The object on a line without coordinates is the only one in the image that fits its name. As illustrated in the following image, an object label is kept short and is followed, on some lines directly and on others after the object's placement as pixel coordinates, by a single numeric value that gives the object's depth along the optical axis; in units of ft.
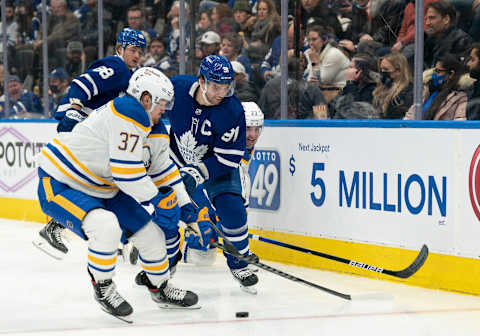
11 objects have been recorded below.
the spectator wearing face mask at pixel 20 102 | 49.21
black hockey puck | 23.02
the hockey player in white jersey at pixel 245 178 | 30.25
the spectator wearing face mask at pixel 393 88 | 29.17
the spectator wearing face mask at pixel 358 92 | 30.83
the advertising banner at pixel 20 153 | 46.29
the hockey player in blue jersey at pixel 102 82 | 30.53
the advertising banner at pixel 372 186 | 26.07
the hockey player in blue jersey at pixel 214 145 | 26.78
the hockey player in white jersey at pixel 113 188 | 21.80
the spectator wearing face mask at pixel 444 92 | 28.07
